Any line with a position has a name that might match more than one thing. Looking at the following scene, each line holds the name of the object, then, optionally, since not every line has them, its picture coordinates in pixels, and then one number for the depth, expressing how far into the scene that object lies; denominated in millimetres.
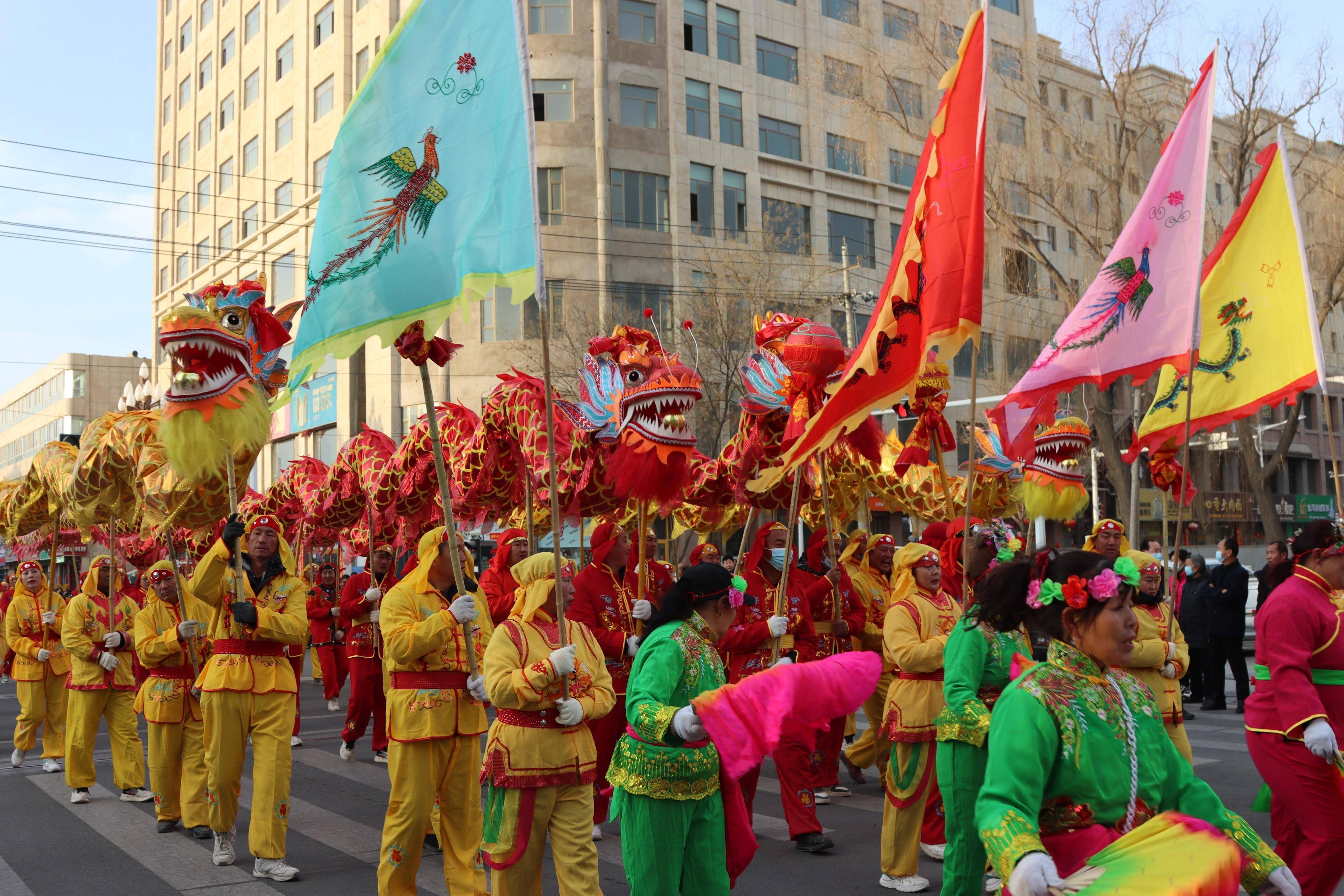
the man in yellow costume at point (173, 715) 7691
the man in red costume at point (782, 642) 6832
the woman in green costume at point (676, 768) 4375
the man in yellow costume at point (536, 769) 4762
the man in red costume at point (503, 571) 7520
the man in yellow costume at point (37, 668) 10633
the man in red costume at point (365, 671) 10531
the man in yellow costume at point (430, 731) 5598
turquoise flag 5238
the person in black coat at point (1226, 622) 12961
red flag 5762
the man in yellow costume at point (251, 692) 6430
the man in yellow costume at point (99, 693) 8883
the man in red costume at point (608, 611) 7230
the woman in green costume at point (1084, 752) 2936
